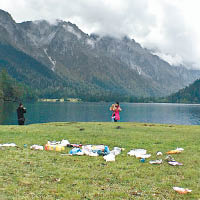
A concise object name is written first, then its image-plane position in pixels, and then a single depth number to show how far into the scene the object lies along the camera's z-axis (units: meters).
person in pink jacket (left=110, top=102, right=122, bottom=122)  45.41
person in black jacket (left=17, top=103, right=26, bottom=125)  43.47
